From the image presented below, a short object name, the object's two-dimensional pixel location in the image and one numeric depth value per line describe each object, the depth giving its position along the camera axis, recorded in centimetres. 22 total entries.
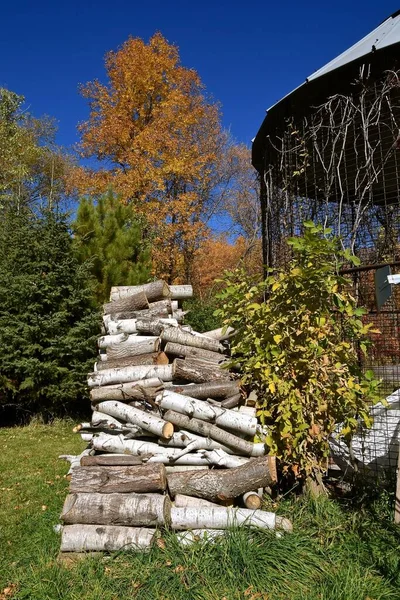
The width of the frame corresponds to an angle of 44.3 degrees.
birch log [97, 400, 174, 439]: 372
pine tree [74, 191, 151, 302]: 985
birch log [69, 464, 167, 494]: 337
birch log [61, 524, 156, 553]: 313
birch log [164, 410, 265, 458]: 369
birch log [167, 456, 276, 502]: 340
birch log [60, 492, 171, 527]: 322
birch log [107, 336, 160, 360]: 457
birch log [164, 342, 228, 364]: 452
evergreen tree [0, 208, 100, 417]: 873
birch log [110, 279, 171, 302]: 544
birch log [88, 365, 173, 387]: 434
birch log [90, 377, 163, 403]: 420
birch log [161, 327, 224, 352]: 462
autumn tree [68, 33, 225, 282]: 1617
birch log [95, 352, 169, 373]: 450
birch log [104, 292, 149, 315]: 530
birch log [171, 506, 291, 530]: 320
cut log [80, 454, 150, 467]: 367
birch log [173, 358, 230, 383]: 421
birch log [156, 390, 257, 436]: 373
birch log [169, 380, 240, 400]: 403
